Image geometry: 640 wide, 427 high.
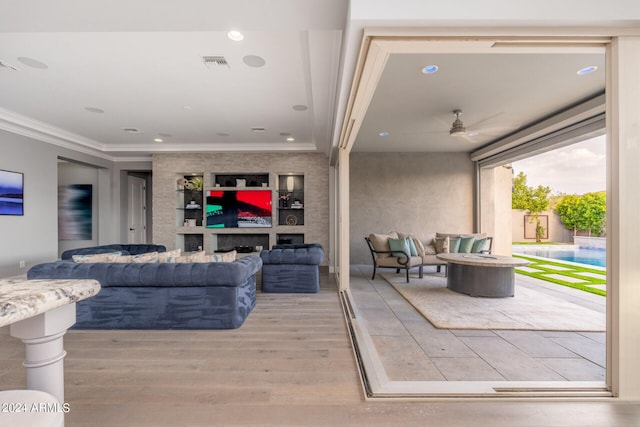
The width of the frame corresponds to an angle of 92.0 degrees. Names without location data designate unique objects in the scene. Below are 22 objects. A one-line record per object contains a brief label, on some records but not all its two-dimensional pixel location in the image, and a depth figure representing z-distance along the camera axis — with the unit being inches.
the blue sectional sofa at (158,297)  125.3
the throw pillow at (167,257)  139.7
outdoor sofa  228.7
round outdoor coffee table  173.2
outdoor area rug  130.0
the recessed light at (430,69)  136.2
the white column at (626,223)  75.5
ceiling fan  197.5
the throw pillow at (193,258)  137.0
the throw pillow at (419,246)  245.9
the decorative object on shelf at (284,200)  296.7
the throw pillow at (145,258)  135.6
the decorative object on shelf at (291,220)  296.4
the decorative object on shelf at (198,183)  300.0
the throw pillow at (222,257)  142.5
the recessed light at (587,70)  136.8
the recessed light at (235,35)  107.7
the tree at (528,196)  660.1
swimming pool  390.0
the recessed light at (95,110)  182.4
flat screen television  289.9
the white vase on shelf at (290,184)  297.4
